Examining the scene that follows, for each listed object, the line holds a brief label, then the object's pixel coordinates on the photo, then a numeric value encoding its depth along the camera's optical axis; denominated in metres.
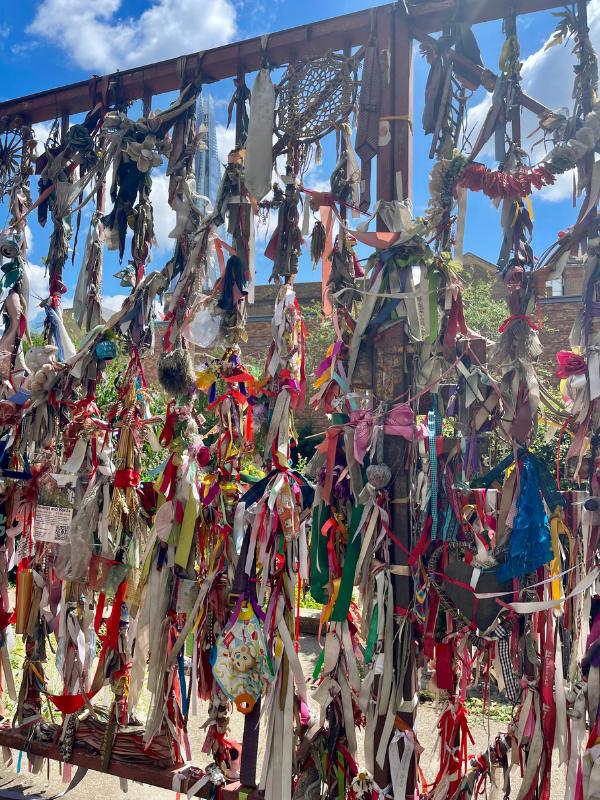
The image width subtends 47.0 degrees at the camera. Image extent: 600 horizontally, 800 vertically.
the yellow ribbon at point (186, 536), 2.03
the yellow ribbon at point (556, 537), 1.69
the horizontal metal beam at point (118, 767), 1.98
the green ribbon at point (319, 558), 1.82
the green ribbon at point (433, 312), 1.75
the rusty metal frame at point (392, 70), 1.81
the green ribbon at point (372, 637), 1.76
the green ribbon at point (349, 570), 1.78
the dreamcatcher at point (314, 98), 1.98
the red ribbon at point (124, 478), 2.20
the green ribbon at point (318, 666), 1.88
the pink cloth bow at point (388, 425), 1.75
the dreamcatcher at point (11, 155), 2.72
